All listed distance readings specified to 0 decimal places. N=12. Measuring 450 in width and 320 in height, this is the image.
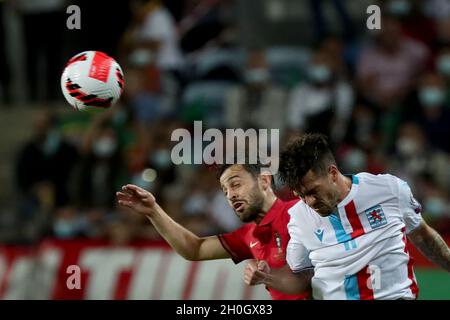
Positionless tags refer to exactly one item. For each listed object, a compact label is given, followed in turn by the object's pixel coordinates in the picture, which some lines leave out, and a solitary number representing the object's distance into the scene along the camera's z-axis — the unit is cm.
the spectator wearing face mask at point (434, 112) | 1250
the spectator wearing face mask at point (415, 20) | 1354
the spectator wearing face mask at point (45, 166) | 1376
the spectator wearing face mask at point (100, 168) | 1344
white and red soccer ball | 809
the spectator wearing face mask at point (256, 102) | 1323
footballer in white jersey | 679
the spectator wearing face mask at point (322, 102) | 1288
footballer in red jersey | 741
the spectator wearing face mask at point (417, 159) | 1212
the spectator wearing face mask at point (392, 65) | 1330
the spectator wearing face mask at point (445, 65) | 1294
